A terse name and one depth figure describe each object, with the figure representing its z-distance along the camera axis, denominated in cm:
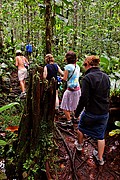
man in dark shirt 226
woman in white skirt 315
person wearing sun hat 497
